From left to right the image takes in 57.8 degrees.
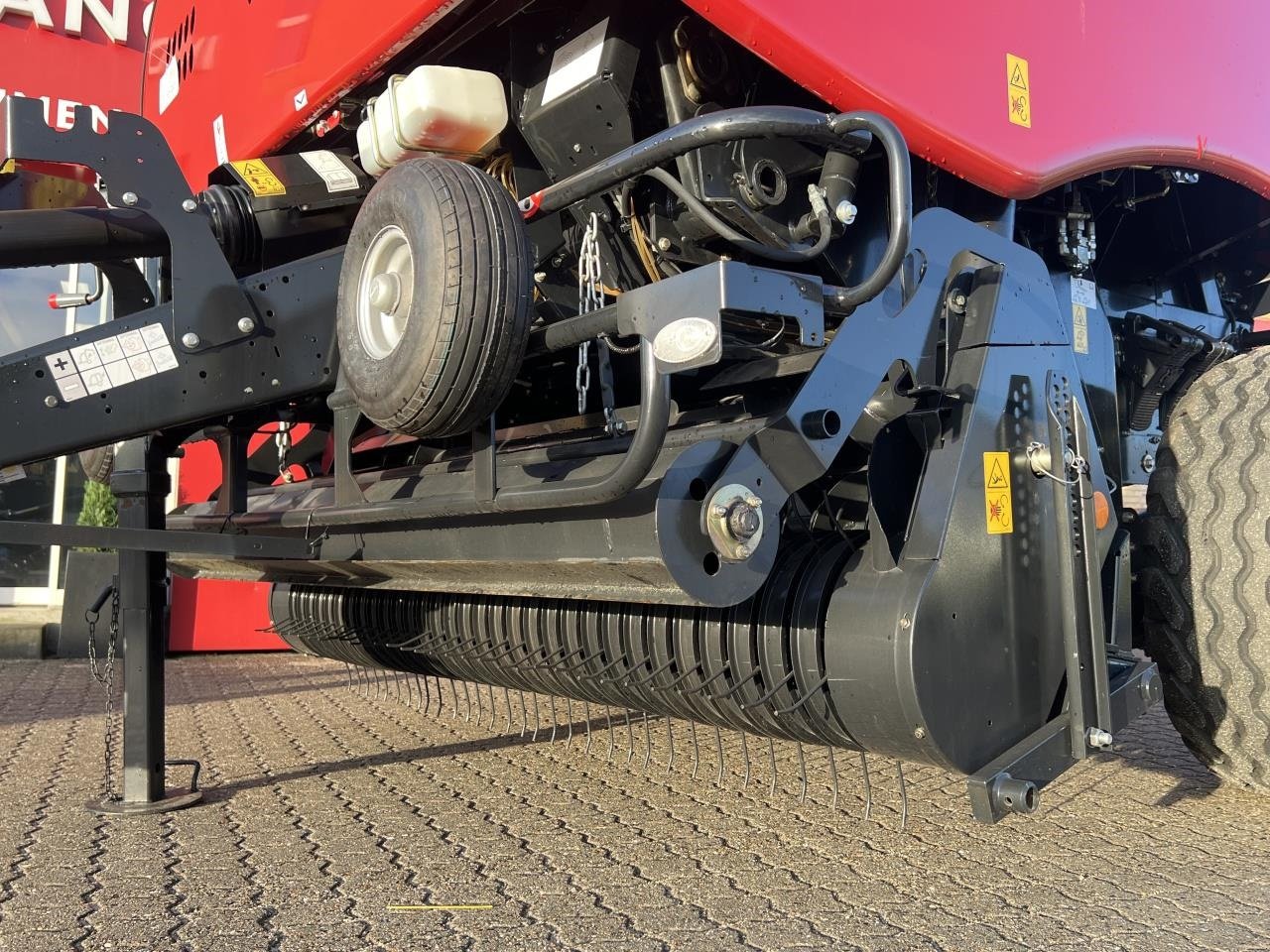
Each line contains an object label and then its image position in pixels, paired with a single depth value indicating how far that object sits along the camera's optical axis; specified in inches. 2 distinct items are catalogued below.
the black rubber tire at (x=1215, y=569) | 105.3
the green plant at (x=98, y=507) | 295.1
